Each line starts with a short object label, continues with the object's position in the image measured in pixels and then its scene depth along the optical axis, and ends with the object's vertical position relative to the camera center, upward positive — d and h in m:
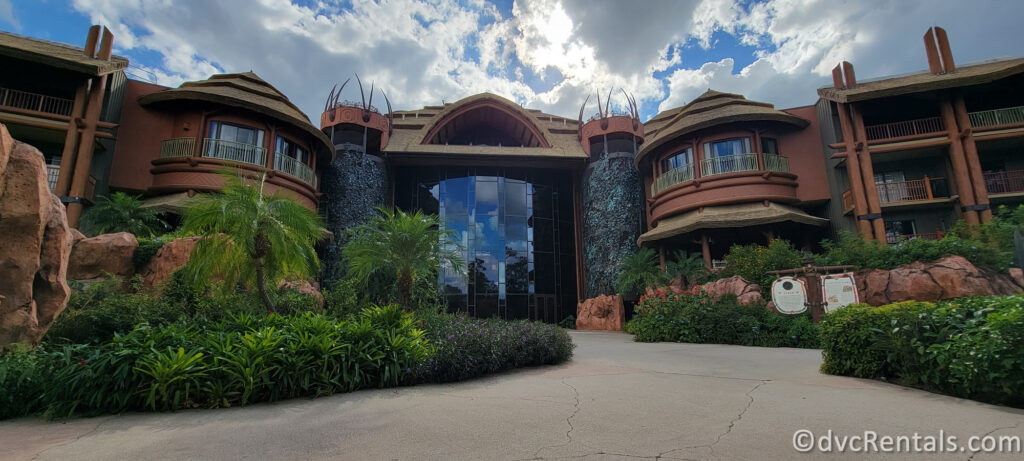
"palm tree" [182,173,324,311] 7.59 +1.48
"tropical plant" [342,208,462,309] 10.05 +1.52
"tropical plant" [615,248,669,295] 18.17 +1.80
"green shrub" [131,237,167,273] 11.52 +1.73
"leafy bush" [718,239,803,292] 14.20 +1.70
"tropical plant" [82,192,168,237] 13.99 +3.26
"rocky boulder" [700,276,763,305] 13.42 +0.75
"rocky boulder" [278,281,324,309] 12.39 +0.85
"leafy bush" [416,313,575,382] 6.67 -0.54
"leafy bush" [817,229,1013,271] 12.08 +1.70
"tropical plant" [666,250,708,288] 16.41 +1.72
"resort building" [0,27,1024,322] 16.06 +6.51
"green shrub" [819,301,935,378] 5.99 -0.38
